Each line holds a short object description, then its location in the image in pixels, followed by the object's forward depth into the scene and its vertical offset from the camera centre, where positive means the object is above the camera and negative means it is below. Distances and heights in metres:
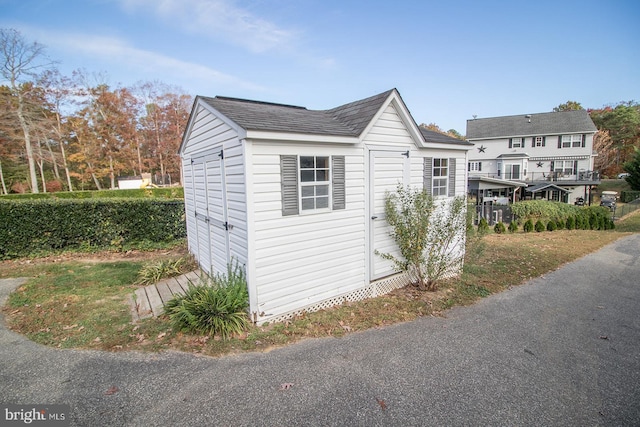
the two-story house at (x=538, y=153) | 29.51 +2.17
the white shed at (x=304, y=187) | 4.70 -0.16
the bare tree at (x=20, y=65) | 22.33 +9.64
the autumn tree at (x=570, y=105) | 50.78 +11.57
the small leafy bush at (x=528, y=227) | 14.25 -2.60
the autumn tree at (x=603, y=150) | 38.19 +2.89
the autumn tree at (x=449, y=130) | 53.53 +9.06
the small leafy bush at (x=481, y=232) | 6.61 -1.31
